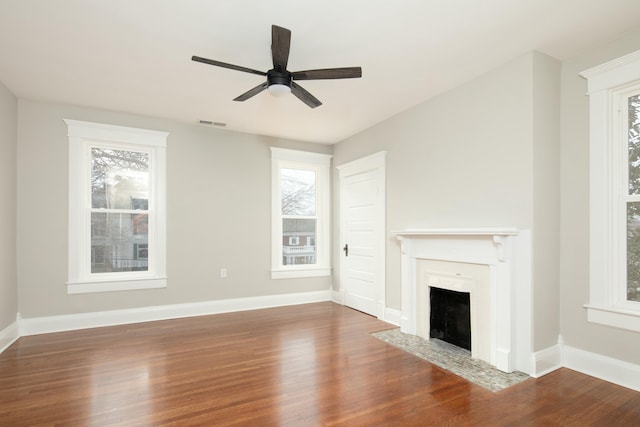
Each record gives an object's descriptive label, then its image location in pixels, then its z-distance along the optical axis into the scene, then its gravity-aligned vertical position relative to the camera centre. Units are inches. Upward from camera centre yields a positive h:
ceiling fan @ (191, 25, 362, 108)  91.3 +43.4
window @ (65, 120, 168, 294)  163.8 +4.8
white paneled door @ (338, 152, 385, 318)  181.8 -10.3
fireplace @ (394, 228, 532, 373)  112.5 -25.3
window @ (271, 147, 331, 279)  213.3 +1.7
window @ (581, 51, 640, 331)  104.3 +7.2
